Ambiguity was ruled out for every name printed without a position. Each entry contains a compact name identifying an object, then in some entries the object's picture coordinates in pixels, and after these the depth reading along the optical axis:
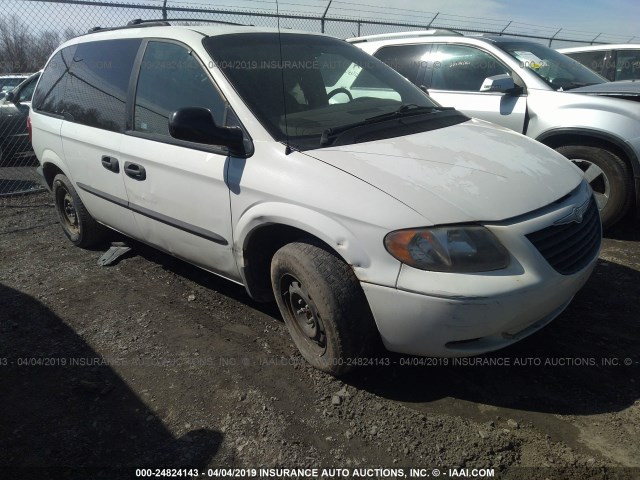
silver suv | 4.38
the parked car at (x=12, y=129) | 8.85
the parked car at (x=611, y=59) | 8.13
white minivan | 2.24
